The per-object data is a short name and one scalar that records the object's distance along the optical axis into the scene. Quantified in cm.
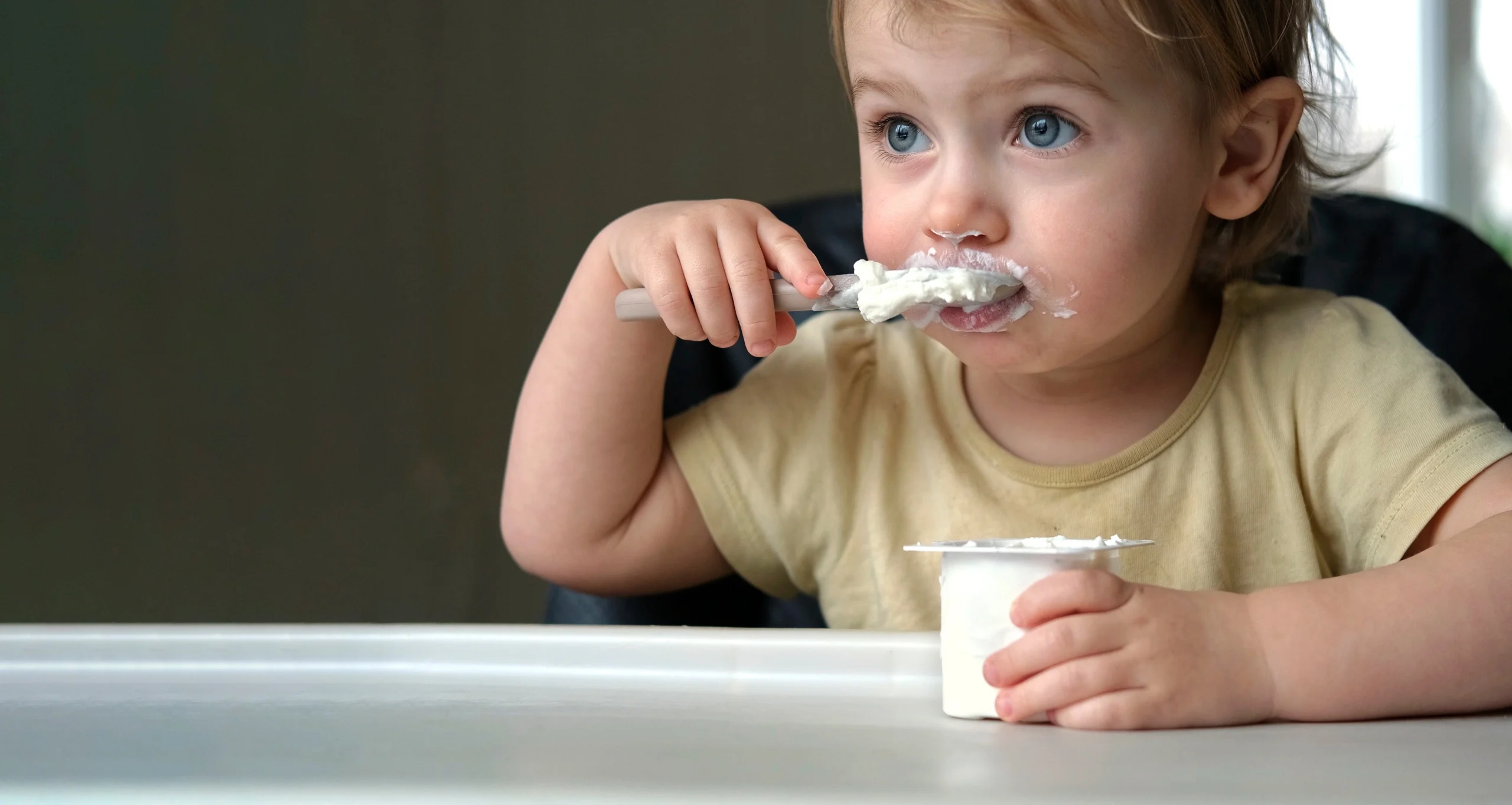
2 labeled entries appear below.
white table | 47
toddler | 65
